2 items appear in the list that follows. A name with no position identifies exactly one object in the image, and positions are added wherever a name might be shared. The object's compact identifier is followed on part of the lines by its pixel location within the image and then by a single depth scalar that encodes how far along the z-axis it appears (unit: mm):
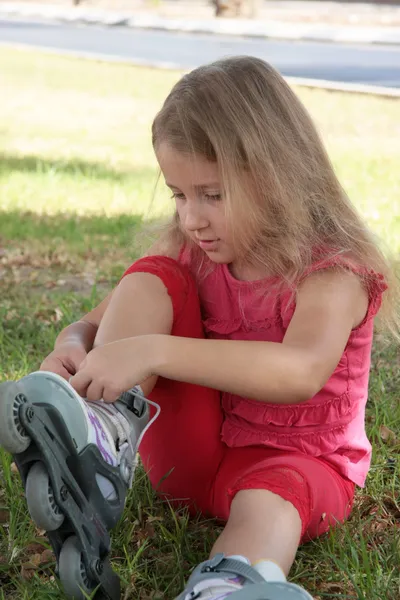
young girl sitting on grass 1732
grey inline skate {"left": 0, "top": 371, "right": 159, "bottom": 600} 1602
